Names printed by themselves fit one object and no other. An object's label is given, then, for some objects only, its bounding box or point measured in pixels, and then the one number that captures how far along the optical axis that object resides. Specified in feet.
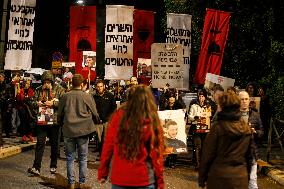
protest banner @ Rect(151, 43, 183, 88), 50.80
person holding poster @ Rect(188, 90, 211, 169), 41.78
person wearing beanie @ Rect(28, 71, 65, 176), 36.94
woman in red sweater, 18.12
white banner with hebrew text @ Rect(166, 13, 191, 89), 56.59
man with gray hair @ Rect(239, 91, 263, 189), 26.91
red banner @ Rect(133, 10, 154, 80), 57.93
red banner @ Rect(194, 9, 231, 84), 53.78
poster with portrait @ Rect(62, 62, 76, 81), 62.44
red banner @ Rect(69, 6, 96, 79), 56.49
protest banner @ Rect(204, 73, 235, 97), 50.05
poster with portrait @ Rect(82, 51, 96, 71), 57.00
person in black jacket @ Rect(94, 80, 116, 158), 45.60
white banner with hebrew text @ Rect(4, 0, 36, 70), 47.91
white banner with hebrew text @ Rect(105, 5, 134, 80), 55.26
